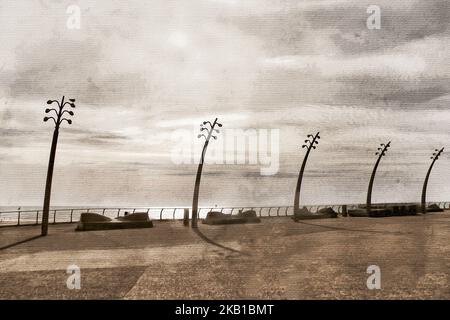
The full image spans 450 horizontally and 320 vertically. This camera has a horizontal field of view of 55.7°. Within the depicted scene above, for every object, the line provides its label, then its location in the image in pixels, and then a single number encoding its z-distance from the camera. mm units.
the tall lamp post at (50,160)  22344
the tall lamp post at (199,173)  28400
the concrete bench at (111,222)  25531
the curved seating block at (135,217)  28275
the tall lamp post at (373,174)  41688
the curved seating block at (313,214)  35869
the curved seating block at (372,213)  40625
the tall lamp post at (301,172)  35144
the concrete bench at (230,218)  30922
